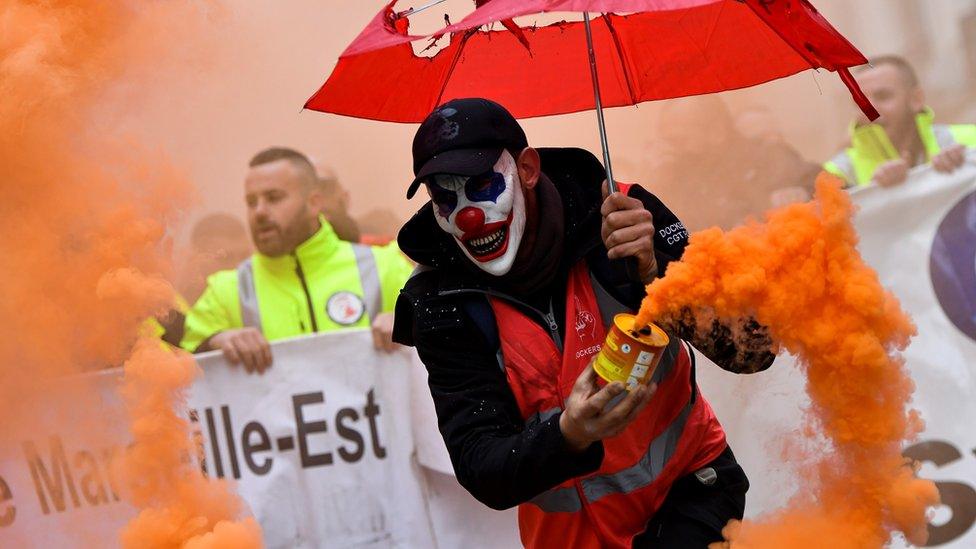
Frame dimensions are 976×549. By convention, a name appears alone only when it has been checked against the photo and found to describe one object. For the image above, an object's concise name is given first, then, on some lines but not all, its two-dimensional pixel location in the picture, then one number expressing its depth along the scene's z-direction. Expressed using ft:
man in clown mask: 17.30
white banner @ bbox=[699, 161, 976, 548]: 31.24
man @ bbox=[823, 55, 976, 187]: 32.89
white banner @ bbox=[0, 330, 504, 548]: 32.01
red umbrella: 20.42
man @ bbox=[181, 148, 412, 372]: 33.22
